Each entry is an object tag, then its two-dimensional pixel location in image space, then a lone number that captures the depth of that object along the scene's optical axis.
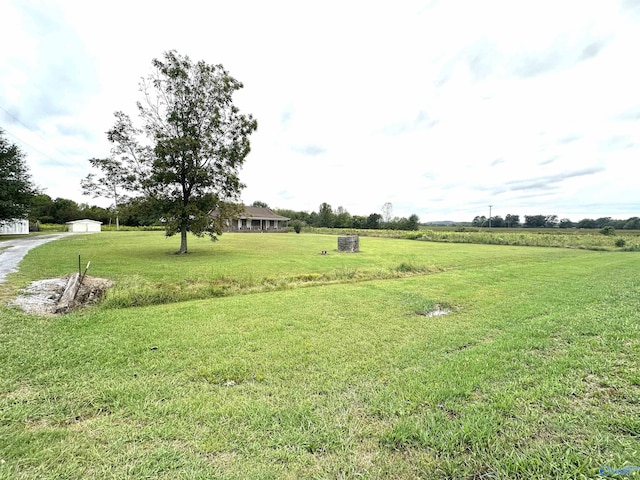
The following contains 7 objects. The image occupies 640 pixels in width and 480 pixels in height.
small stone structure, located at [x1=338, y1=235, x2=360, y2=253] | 21.44
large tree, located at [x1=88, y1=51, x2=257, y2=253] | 17.02
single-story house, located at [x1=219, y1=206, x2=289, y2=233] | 54.22
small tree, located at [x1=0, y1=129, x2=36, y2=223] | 25.39
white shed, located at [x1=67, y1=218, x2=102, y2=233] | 43.91
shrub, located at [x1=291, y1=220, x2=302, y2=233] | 55.44
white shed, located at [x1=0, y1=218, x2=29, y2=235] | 31.41
